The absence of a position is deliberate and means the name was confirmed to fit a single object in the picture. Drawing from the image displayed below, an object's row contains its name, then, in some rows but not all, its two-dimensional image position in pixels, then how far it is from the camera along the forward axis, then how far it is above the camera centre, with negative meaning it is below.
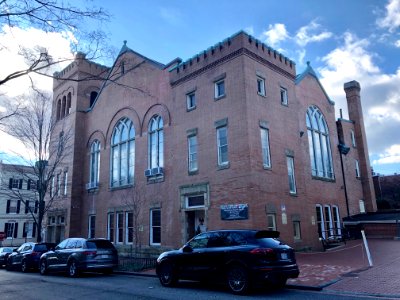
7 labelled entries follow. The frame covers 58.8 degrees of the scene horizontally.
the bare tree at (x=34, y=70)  8.47 +3.98
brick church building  18.83 +5.02
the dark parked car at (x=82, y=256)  15.41 -0.92
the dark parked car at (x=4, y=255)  23.73 -1.11
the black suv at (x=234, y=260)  9.55 -0.84
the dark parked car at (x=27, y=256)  19.25 -1.00
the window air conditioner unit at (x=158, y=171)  22.77 +3.91
